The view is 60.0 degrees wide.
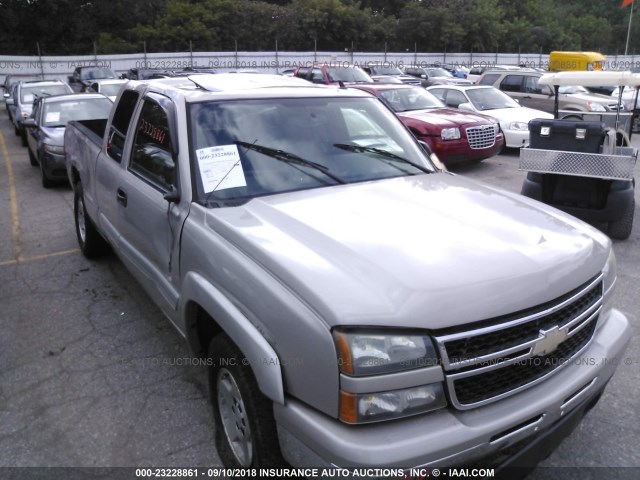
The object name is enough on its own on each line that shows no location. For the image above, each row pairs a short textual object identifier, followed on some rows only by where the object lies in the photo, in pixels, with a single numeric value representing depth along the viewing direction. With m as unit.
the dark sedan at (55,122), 9.37
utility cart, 6.16
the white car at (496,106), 12.12
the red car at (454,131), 10.19
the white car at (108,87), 16.38
